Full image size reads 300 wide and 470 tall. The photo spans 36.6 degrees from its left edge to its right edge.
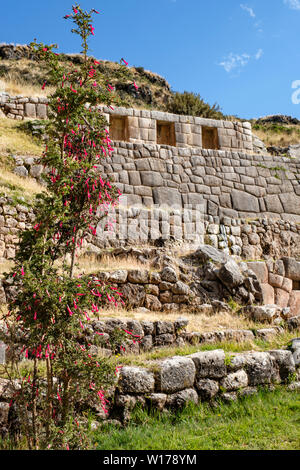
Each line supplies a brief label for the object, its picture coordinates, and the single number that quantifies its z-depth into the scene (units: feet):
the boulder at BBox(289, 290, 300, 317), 34.19
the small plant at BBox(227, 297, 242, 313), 28.57
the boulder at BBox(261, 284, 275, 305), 33.01
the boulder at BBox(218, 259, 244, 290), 30.45
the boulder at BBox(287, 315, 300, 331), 25.64
